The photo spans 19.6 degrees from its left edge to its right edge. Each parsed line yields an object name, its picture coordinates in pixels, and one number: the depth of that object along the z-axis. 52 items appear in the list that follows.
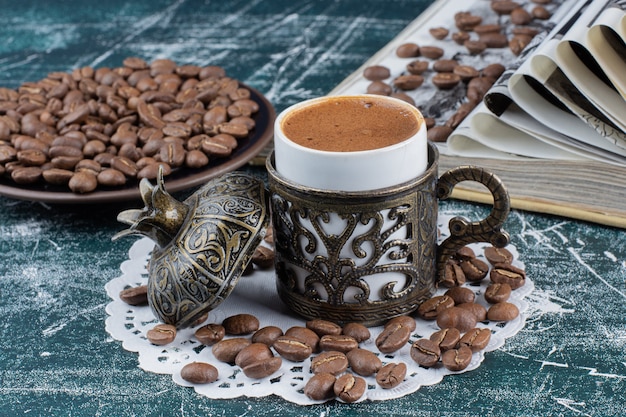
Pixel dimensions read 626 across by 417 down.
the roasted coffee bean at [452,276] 0.71
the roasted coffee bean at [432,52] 0.91
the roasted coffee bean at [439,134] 0.81
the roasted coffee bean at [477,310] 0.68
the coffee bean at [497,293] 0.69
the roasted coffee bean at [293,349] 0.66
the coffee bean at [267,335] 0.67
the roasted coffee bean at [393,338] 0.66
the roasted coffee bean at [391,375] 0.64
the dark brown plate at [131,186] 0.75
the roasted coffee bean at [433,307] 0.68
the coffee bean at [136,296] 0.70
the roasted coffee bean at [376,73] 0.89
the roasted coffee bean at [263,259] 0.73
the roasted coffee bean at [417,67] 0.89
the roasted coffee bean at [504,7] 0.95
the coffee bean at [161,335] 0.67
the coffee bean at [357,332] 0.67
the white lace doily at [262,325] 0.65
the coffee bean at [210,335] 0.67
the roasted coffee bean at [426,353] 0.65
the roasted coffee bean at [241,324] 0.68
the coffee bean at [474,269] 0.71
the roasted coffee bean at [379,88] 0.86
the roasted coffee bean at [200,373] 0.65
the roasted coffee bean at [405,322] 0.67
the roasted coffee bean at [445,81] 0.86
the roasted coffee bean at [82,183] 0.75
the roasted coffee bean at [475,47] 0.90
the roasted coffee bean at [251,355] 0.66
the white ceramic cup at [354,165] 0.65
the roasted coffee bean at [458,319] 0.67
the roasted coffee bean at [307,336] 0.67
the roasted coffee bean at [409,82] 0.87
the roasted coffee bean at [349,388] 0.64
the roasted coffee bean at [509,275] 0.70
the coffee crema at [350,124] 0.66
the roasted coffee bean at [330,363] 0.65
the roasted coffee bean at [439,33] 0.94
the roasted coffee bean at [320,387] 0.64
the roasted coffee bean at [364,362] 0.65
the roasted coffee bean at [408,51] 0.92
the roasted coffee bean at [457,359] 0.65
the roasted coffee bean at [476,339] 0.66
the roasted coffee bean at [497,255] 0.72
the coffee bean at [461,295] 0.69
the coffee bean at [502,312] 0.68
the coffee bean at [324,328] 0.67
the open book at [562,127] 0.75
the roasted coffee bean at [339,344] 0.66
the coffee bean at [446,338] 0.66
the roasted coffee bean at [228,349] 0.66
